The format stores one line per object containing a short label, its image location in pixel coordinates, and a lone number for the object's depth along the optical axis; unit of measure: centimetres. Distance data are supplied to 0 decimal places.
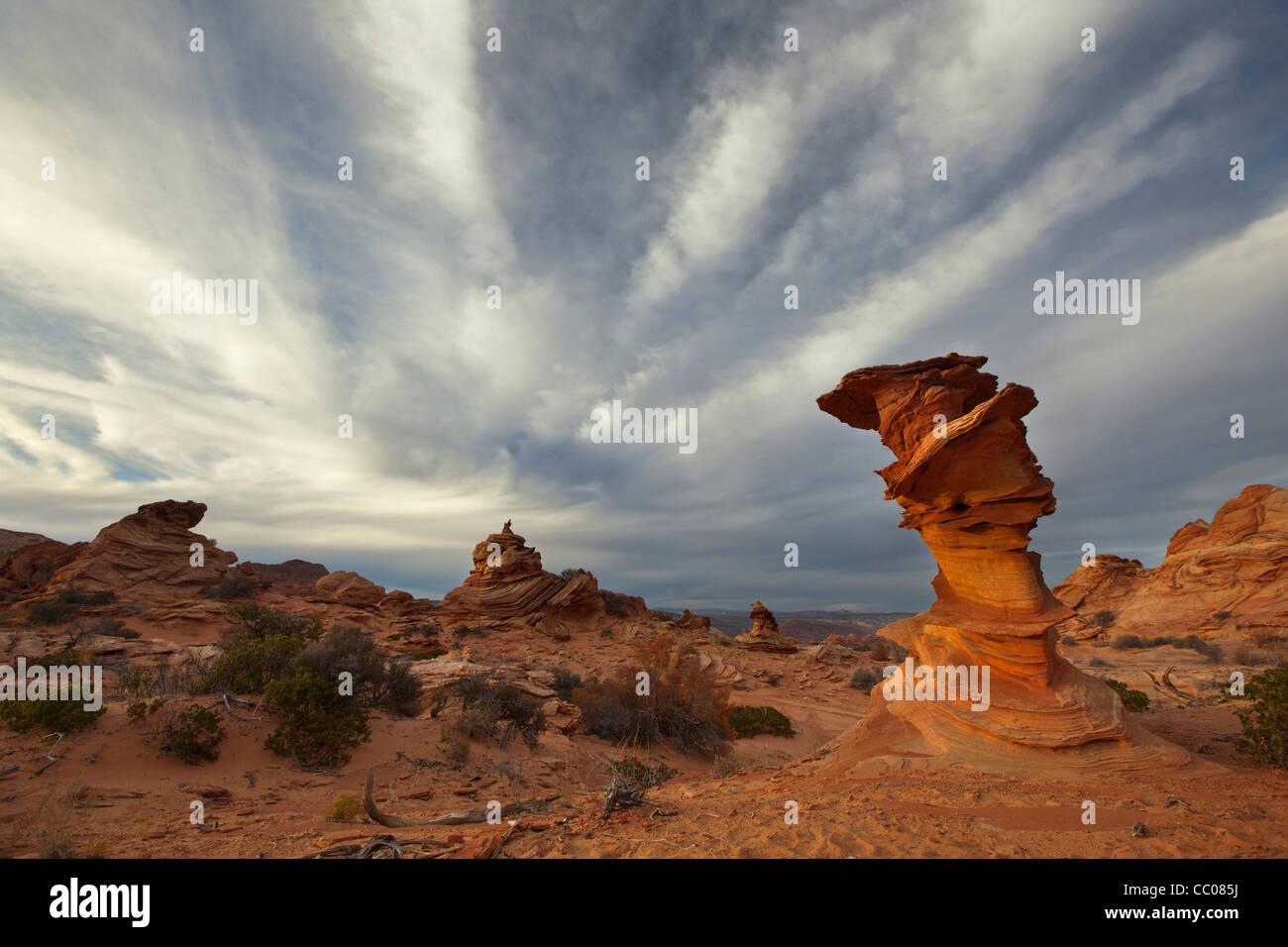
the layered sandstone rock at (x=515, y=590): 3303
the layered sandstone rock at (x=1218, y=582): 2944
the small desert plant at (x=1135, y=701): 1173
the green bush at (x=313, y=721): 879
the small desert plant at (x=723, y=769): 882
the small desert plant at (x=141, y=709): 805
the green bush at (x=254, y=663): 1033
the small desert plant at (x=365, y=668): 1046
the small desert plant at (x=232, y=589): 2919
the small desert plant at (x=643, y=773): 872
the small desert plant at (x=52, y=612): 2109
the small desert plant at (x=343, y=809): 607
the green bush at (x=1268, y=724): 708
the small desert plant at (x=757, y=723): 1530
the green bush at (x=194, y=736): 787
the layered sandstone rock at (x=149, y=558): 2684
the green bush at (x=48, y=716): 760
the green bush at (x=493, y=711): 1098
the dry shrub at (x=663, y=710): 1252
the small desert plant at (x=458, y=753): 978
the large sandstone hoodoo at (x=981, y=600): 731
